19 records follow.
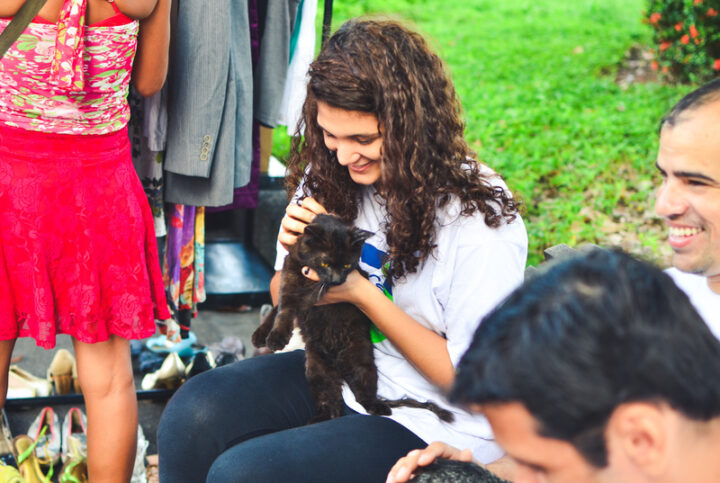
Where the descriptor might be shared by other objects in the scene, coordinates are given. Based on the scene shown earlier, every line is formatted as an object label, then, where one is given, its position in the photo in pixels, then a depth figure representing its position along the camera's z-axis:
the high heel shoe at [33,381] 3.35
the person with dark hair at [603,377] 1.01
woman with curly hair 1.97
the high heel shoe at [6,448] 2.91
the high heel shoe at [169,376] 3.44
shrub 6.95
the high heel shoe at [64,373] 3.33
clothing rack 4.42
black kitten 2.15
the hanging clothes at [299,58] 3.46
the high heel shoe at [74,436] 2.90
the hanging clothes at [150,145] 2.97
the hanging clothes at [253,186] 3.51
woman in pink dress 2.25
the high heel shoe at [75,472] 2.71
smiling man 1.77
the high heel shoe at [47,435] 2.95
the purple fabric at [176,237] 3.22
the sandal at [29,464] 2.75
